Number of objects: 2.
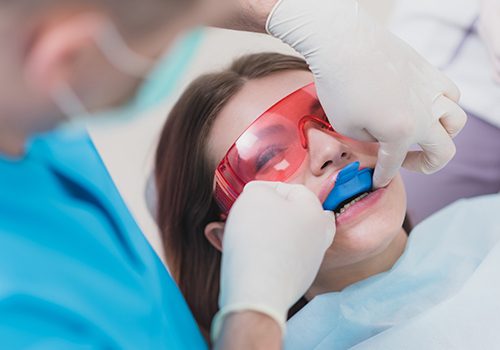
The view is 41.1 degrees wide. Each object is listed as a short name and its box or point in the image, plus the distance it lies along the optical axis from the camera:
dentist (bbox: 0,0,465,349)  0.54
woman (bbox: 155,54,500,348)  1.11
